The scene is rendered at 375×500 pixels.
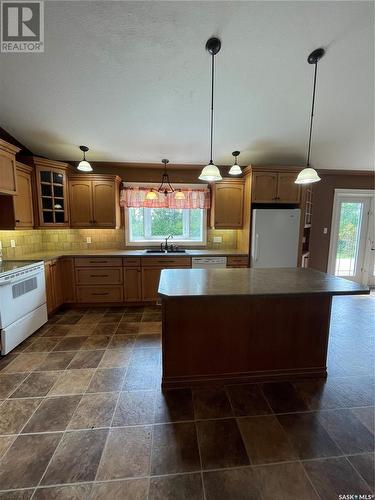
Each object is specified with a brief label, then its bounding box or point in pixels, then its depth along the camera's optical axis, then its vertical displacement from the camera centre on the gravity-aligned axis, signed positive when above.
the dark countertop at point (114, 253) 3.45 -0.48
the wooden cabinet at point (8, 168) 2.71 +0.67
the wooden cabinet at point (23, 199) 3.10 +0.34
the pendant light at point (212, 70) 1.98 +1.50
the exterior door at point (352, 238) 4.73 -0.20
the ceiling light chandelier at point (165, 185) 4.09 +0.75
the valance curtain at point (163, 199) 4.09 +0.48
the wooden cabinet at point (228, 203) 4.07 +0.41
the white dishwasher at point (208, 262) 3.82 -0.61
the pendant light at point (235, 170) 3.10 +0.77
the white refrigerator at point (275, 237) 3.68 -0.16
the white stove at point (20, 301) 2.40 -0.91
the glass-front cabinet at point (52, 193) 3.48 +0.48
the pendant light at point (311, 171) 2.10 +0.52
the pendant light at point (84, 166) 3.14 +0.80
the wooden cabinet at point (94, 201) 3.82 +0.40
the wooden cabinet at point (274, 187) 3.77 +0.66
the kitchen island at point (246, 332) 1.91 -0.92
